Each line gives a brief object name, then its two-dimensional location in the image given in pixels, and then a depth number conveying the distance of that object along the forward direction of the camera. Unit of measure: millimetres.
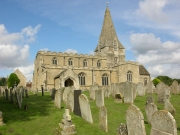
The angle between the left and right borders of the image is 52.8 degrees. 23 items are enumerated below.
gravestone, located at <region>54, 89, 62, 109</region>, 11508
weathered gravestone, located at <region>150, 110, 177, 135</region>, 4134
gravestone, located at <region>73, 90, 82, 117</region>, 9477
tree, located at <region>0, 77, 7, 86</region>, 57844
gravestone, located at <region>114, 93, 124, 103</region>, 13516
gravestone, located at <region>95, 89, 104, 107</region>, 11119
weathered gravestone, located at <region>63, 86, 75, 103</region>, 14048
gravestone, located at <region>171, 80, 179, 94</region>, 19297
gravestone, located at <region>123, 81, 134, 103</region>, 12641
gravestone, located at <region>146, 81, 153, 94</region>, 20628
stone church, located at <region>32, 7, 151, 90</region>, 30672
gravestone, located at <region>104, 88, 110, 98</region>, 16641
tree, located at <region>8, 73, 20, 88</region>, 41109
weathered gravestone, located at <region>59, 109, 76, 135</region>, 6801
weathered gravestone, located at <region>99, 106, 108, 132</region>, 6961
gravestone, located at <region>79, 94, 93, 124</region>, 8078
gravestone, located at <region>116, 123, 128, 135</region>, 5730
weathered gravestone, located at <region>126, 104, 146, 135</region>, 5168
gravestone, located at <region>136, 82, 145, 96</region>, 18478
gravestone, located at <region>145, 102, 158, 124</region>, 7531
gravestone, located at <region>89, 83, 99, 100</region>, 15613
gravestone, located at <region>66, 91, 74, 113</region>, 10219
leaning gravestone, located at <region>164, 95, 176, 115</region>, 9338
